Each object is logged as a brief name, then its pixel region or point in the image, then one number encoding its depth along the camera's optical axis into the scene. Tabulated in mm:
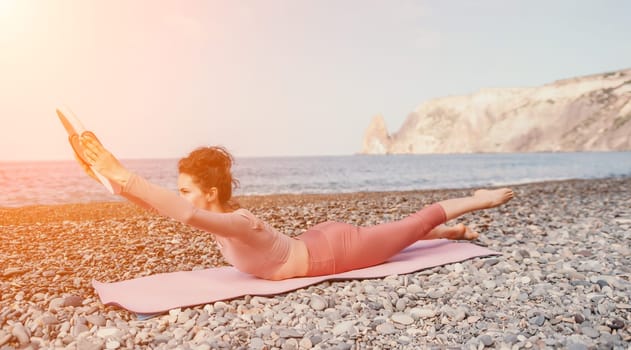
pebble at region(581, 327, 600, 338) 3686
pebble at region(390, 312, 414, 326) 3989
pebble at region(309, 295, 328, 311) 4305
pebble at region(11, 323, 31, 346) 3701
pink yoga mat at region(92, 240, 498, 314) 4457
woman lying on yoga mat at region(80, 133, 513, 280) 3715
